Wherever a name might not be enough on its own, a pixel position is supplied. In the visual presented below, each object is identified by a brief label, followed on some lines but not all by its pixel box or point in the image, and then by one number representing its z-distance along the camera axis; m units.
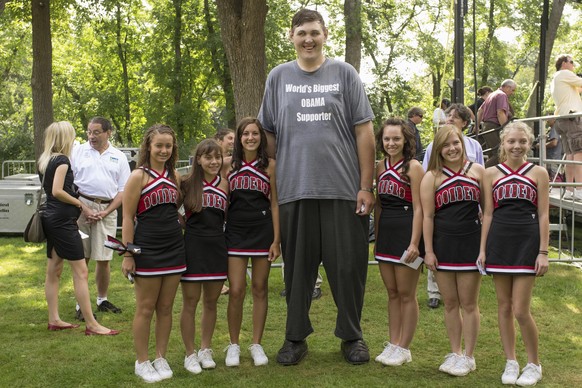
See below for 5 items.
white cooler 13.50
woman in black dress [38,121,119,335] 6.45
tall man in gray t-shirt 5.23
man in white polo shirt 7.19
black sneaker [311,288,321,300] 8.04
